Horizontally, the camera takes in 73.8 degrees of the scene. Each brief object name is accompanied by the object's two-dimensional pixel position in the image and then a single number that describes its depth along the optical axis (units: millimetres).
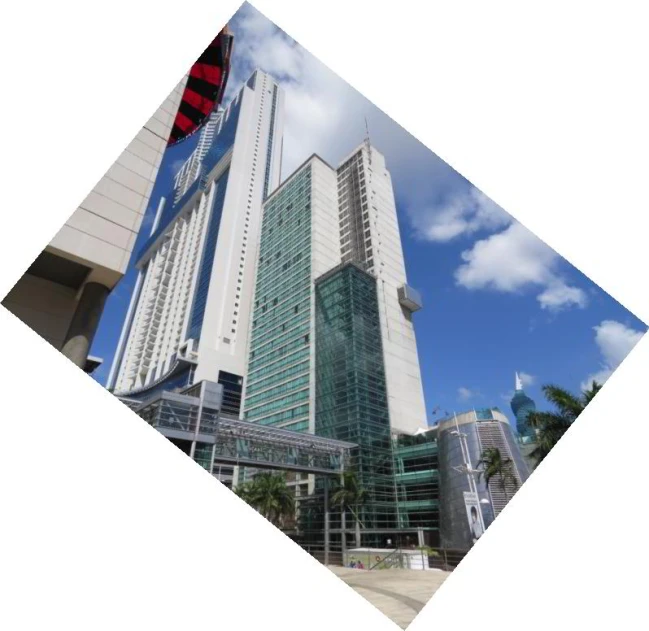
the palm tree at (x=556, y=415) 15959
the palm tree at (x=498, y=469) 22328
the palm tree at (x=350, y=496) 30281
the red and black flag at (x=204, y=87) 11625
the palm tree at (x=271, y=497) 31562
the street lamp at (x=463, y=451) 23812
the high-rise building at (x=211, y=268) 65062
